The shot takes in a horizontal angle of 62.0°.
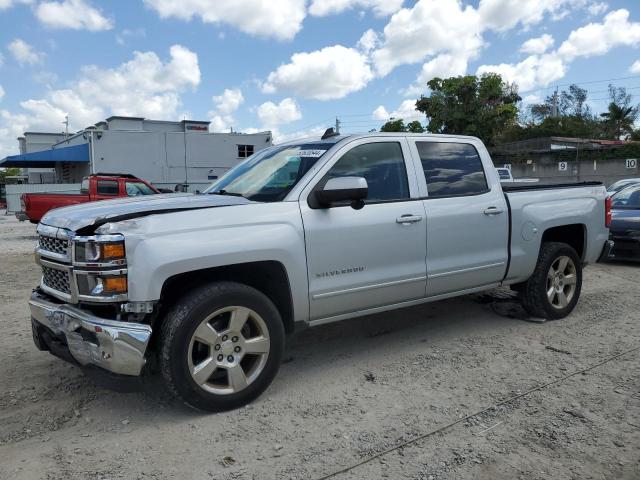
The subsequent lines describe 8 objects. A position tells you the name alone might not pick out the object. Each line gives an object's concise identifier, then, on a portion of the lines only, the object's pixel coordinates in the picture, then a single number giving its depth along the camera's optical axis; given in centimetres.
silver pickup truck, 321
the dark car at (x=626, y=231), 875
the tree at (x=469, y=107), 3997
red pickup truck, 1357
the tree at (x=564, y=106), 6769
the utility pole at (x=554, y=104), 5992
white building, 2586
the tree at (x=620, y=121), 5384
